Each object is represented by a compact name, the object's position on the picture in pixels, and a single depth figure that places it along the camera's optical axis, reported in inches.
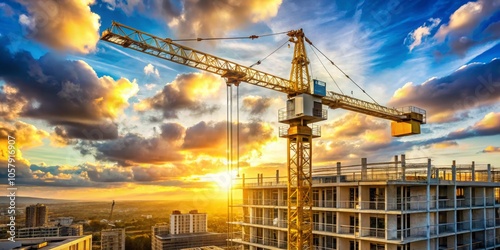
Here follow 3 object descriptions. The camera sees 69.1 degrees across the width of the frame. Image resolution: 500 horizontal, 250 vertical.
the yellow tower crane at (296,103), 1384.1
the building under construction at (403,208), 1087.6
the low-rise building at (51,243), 1133.1
